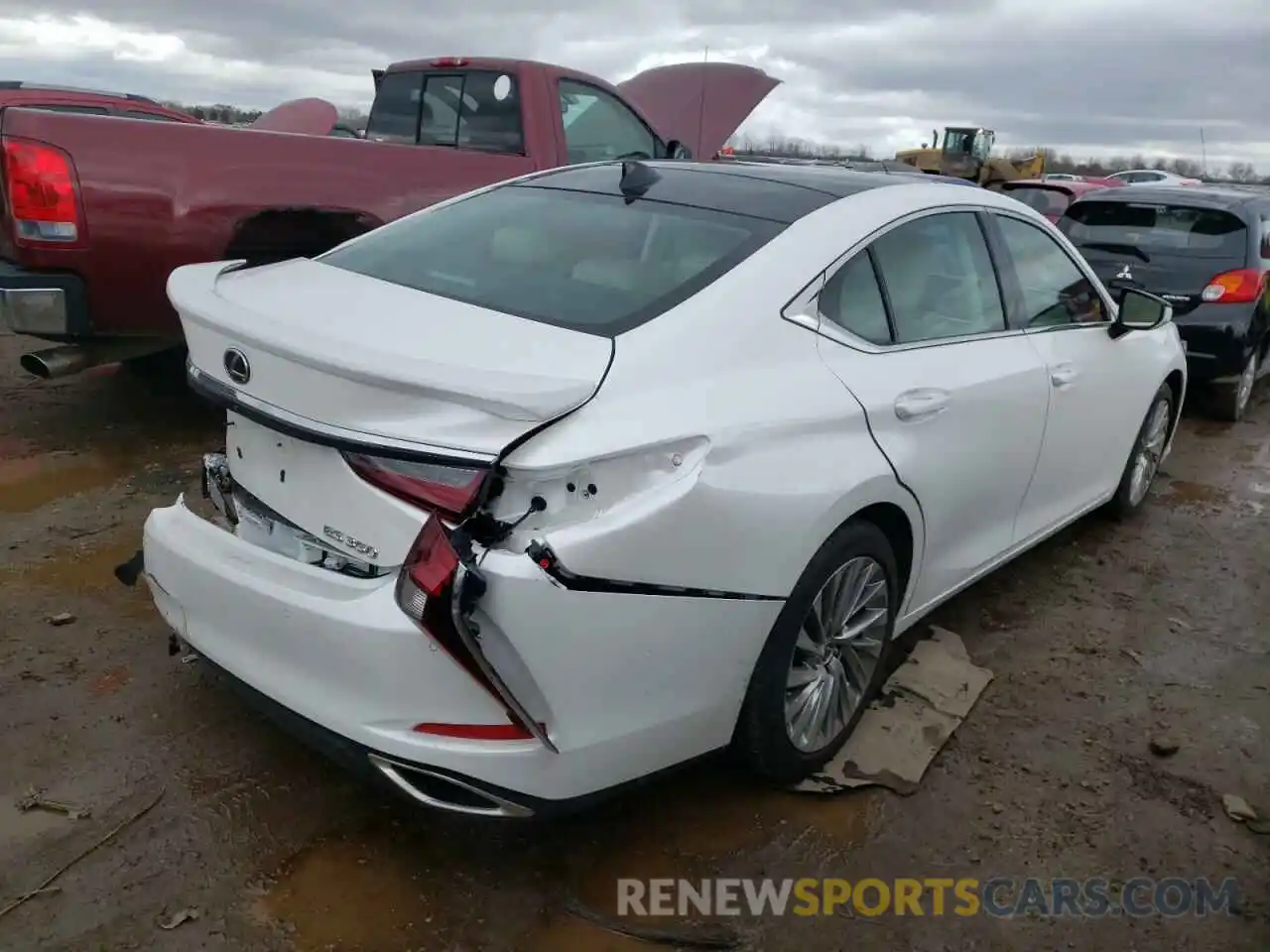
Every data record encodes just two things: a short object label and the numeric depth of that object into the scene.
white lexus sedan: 2.05
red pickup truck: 4.33
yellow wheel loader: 22.28
